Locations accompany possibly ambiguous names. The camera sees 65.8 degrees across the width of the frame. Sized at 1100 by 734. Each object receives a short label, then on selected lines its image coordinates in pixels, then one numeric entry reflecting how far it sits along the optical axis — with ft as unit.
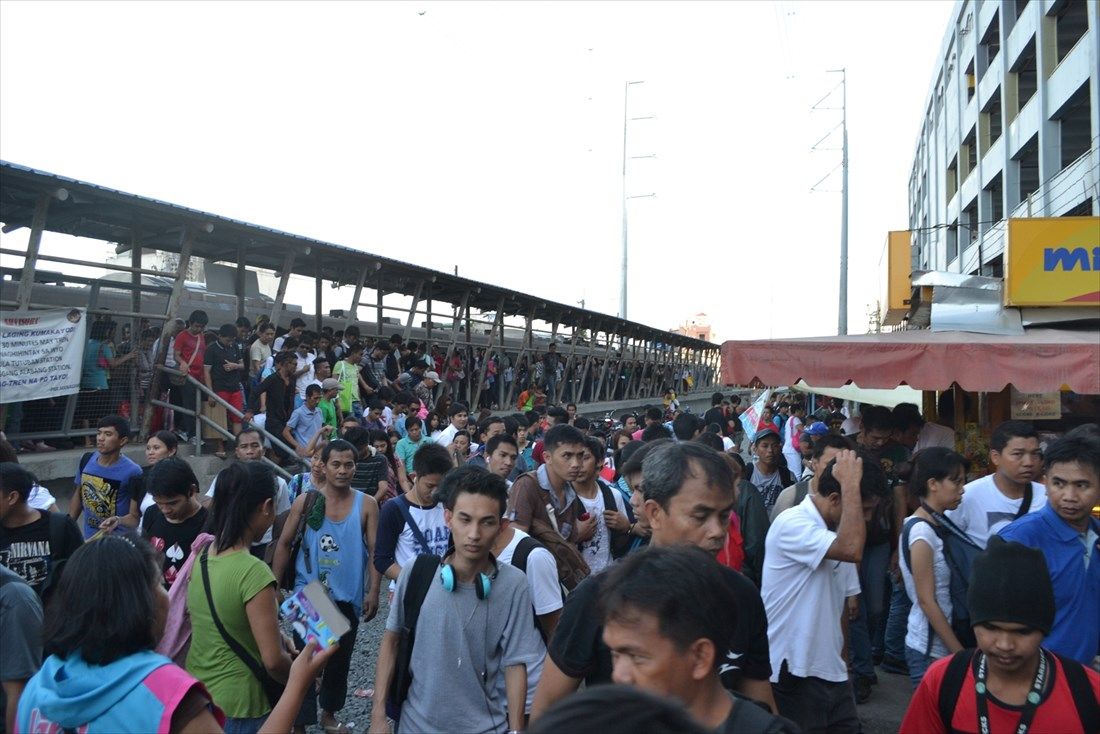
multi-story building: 70.18
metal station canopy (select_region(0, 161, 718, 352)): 30.78
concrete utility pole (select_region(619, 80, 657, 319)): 108.87
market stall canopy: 21.21
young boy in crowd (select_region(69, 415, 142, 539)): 19.44
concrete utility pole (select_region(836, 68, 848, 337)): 99.04
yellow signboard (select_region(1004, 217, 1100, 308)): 32.09
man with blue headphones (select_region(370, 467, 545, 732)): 10.34
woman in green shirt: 10.89
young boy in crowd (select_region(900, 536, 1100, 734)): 8.30
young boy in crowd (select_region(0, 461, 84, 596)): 12.95
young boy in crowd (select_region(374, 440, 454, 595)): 15.87
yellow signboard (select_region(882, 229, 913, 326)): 40.75
